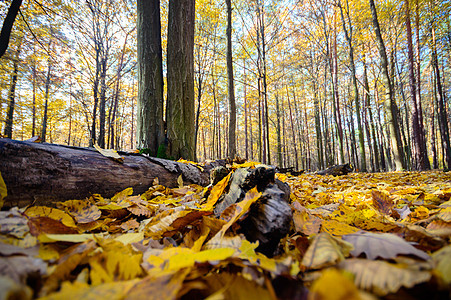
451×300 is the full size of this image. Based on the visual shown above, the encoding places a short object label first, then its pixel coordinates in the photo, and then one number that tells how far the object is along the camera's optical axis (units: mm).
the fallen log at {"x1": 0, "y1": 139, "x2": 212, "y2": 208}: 1109
